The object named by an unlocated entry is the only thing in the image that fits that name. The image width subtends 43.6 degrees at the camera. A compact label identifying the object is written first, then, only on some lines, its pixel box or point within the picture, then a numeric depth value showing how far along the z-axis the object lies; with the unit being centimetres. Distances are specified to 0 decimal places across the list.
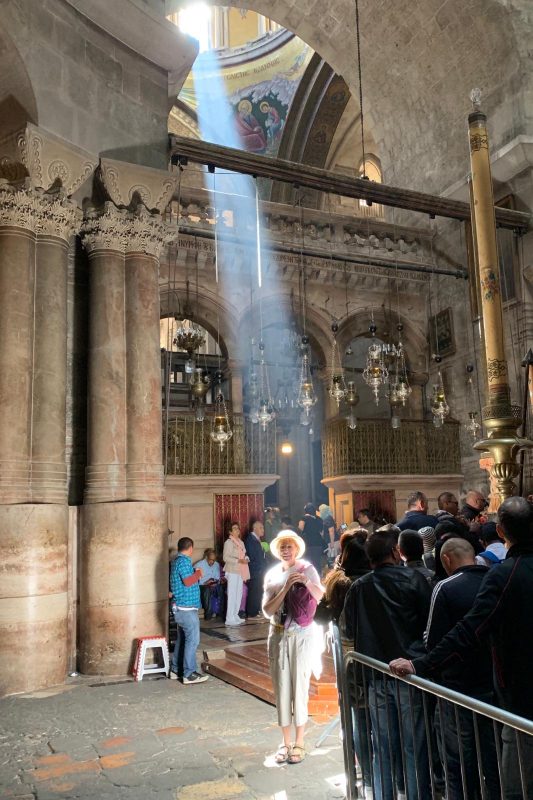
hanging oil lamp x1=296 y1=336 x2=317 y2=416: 1032
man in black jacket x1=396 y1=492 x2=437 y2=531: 604
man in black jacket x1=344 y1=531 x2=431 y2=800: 324
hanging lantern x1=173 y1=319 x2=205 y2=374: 1190
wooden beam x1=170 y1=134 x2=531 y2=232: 830
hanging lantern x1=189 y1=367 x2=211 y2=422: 1180
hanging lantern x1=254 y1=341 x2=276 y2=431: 1073
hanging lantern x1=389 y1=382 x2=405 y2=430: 1130
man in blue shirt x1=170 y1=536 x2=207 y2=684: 636
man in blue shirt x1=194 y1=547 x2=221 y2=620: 1096
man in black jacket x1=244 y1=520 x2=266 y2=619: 1105
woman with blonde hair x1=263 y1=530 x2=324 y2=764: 416
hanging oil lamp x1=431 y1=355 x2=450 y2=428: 1199
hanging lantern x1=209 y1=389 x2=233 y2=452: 1098
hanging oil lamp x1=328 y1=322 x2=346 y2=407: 1105
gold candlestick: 510
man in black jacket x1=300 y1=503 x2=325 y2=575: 1257
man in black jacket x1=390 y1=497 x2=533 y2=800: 261
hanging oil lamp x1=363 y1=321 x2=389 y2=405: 1059
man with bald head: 297
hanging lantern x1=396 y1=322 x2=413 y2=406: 1114
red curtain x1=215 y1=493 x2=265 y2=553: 1276
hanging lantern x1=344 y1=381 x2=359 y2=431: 1185
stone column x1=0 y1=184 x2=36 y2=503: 627
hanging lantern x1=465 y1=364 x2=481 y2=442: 1338
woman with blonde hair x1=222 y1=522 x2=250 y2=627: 1034
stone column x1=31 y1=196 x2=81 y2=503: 648
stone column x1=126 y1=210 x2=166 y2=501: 700
